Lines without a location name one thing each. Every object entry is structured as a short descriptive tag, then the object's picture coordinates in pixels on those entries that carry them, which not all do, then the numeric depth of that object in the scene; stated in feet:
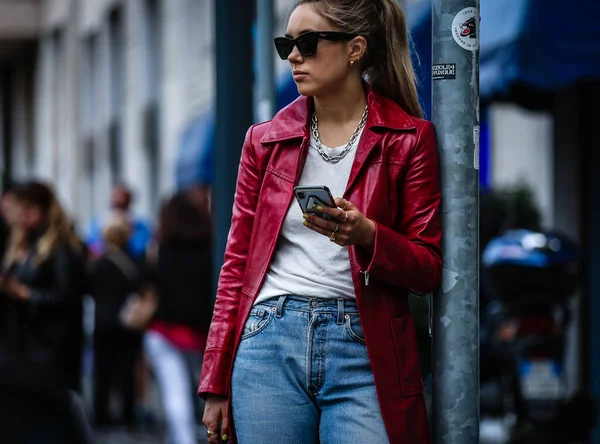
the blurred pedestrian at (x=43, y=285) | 39.81
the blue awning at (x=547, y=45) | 33.32
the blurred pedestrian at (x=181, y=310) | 39.17
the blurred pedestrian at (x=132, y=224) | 60.58
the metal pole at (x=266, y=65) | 31.79
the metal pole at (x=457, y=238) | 17.30
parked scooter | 33.22
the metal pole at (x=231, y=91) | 24.22
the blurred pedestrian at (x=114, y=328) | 55.12
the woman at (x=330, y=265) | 16.64
